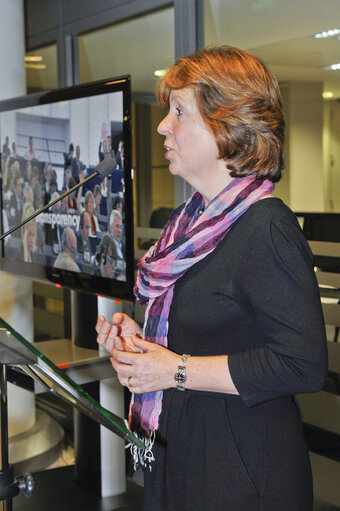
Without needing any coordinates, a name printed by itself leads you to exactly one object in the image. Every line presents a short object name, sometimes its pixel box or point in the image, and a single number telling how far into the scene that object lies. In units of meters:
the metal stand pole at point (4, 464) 1.33
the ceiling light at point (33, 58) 4.24
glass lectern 1.12
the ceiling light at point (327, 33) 2.49
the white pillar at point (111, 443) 2.88
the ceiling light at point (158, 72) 3.30
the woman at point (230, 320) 1.28
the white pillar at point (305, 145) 2.58
